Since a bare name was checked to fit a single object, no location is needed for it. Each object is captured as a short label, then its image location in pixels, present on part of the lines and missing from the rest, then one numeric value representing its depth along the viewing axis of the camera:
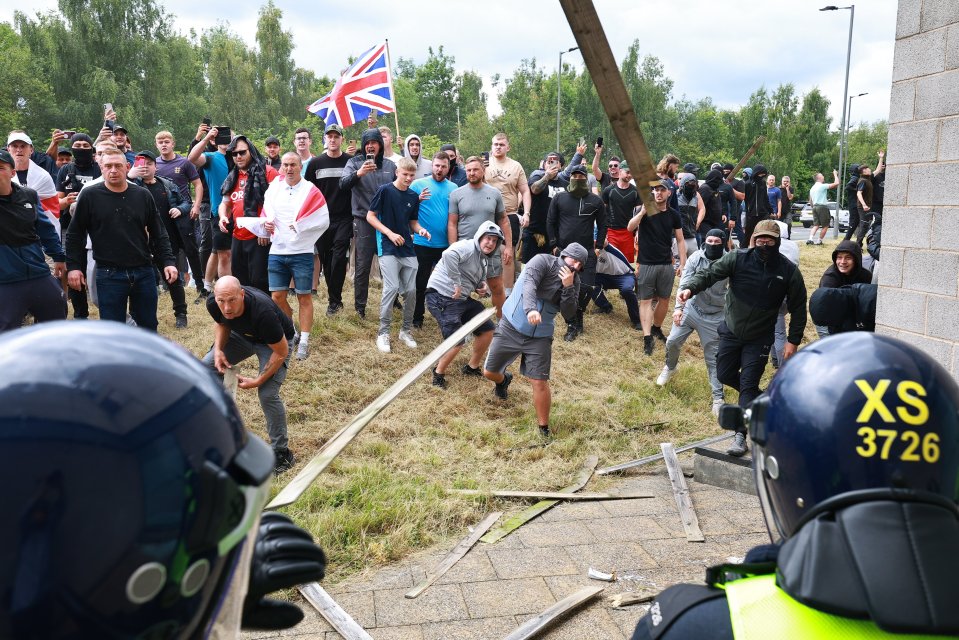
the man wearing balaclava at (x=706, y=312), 7.86
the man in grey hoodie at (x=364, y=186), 8.76
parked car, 31.76
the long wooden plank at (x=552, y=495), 5.76
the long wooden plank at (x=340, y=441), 1.78
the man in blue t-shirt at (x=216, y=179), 8.70
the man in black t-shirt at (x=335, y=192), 8.95
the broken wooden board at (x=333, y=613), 3.77
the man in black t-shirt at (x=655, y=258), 9.59
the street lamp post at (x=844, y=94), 23.36
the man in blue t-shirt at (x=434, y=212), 8.80
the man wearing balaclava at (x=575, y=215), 9.54
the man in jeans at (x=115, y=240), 6.51
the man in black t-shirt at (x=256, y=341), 5.68
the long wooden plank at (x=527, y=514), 5.18
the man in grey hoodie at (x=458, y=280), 7.96
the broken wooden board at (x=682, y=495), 5.16
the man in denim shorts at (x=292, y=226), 7.69
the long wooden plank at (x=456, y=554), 4.38
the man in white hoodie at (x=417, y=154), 9.95
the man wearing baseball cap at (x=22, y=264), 5.82
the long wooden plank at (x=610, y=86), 1.40
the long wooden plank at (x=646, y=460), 6.45
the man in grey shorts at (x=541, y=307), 7.06
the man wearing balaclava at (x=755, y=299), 6.65
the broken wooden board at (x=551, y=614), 3.81
